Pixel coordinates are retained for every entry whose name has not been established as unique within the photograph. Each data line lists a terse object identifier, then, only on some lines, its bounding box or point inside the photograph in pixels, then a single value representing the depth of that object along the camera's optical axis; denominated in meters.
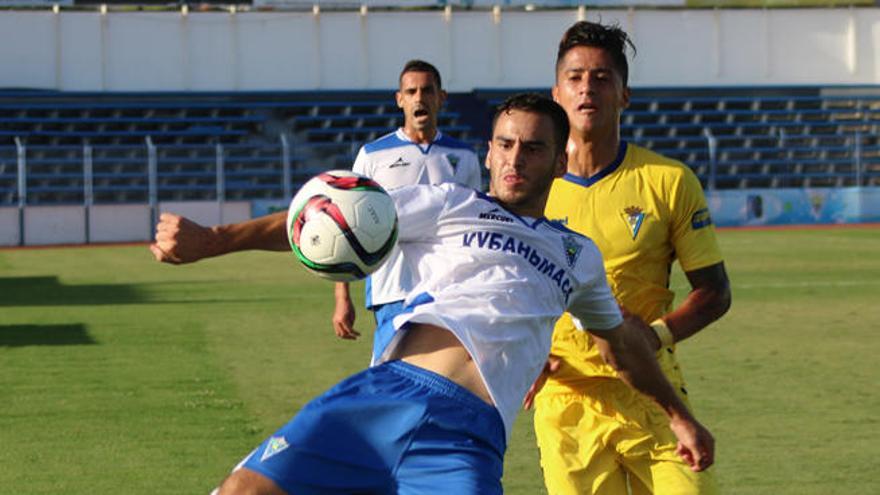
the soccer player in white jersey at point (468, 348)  7.32
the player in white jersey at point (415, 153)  16.17
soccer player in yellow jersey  9.46
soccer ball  7.57
